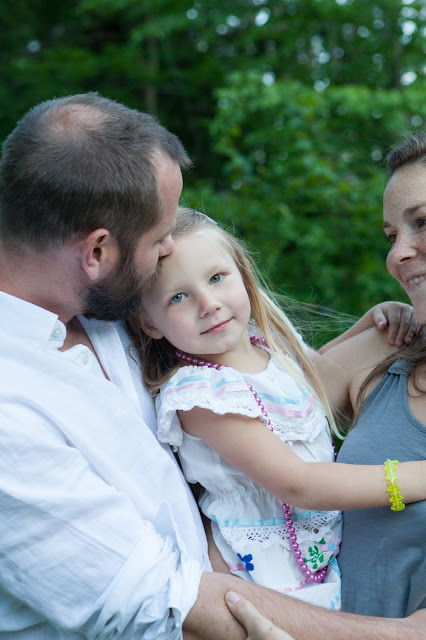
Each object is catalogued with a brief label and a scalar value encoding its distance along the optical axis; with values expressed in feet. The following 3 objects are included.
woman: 6.88
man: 5.94
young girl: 6.64
